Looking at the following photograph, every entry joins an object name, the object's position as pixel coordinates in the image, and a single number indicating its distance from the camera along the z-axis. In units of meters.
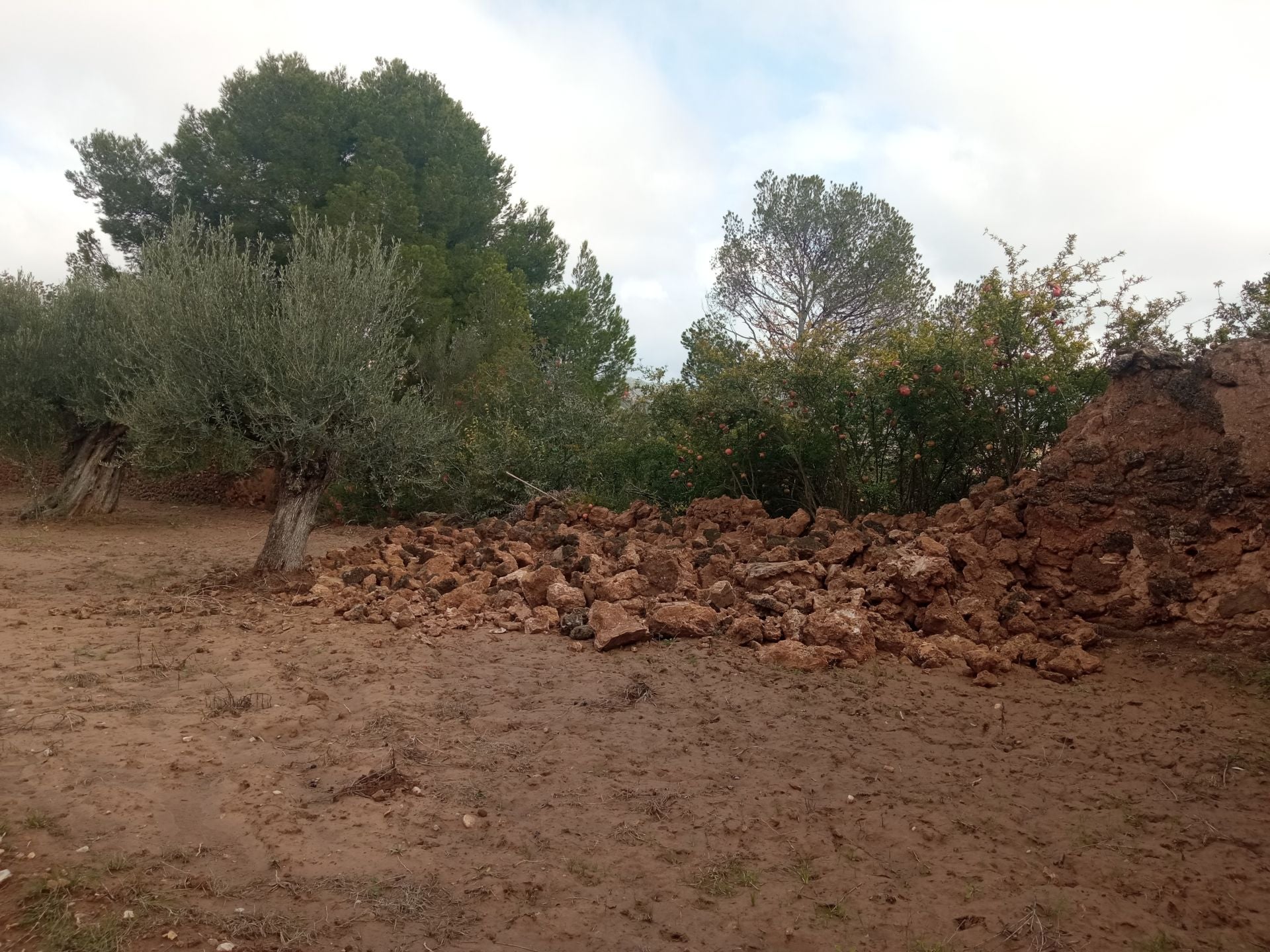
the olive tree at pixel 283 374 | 8.34
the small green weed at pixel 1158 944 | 2.90
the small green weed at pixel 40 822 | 3.50
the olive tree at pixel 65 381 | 13.09
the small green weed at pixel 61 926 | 2.83
